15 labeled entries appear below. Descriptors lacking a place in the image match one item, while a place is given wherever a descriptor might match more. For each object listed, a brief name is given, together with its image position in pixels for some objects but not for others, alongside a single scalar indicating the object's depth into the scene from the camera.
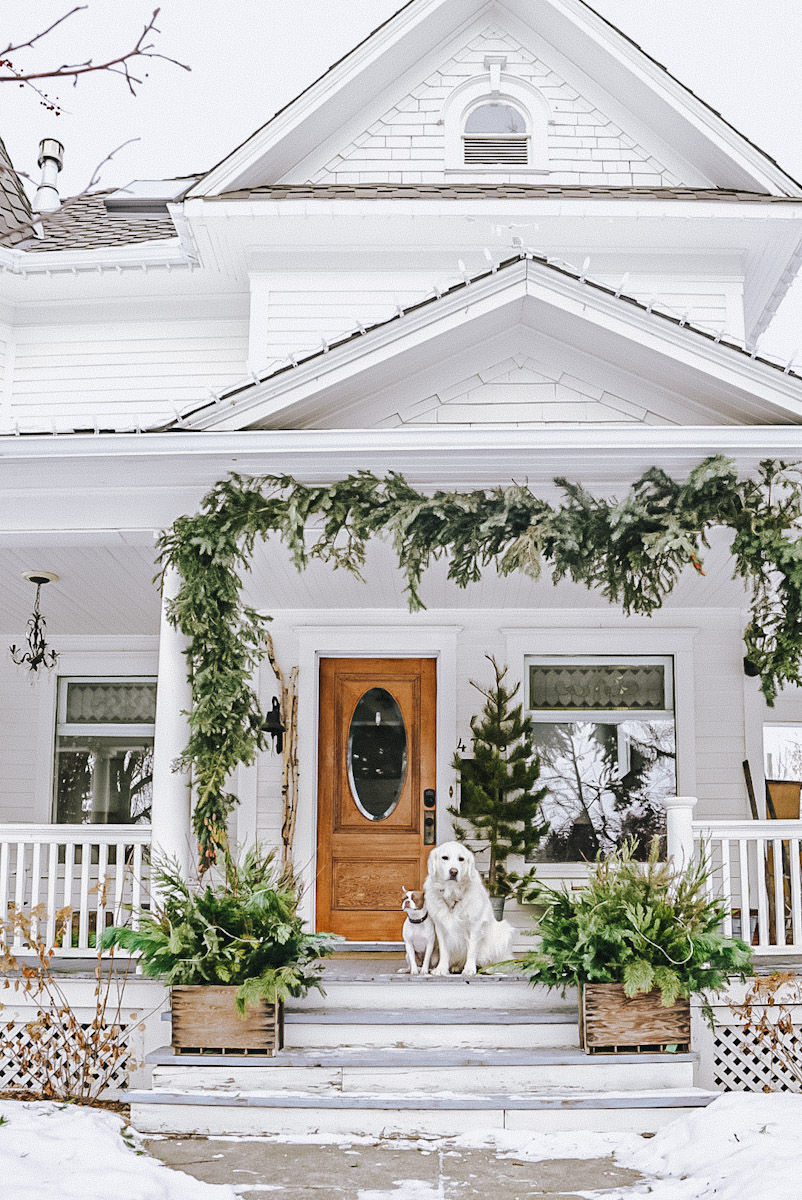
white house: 5.92
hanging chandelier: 7.86
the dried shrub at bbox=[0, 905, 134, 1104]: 5.57
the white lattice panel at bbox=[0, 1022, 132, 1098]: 5.68
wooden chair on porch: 8.13
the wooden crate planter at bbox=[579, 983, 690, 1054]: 5.07
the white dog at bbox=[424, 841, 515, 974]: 6.06
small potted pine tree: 7.88
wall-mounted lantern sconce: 7.92
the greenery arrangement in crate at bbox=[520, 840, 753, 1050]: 5.07
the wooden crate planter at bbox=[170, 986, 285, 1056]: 5.03
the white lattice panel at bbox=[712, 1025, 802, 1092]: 5.66
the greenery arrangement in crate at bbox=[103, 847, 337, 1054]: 5.03
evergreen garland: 5.61
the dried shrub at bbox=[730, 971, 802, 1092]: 5.54
